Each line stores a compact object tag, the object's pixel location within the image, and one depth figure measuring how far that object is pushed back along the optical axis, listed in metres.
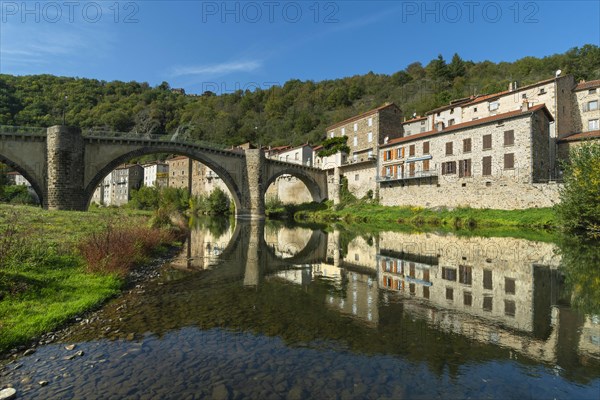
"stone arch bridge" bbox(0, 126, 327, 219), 34.12
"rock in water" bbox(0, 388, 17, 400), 4.83
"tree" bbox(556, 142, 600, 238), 22.83
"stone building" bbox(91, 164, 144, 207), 99.69
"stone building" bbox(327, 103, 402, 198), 54.38
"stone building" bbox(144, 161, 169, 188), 99.31
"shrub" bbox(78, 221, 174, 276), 11.38
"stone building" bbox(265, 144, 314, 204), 68.46
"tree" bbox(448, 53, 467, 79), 93.81
